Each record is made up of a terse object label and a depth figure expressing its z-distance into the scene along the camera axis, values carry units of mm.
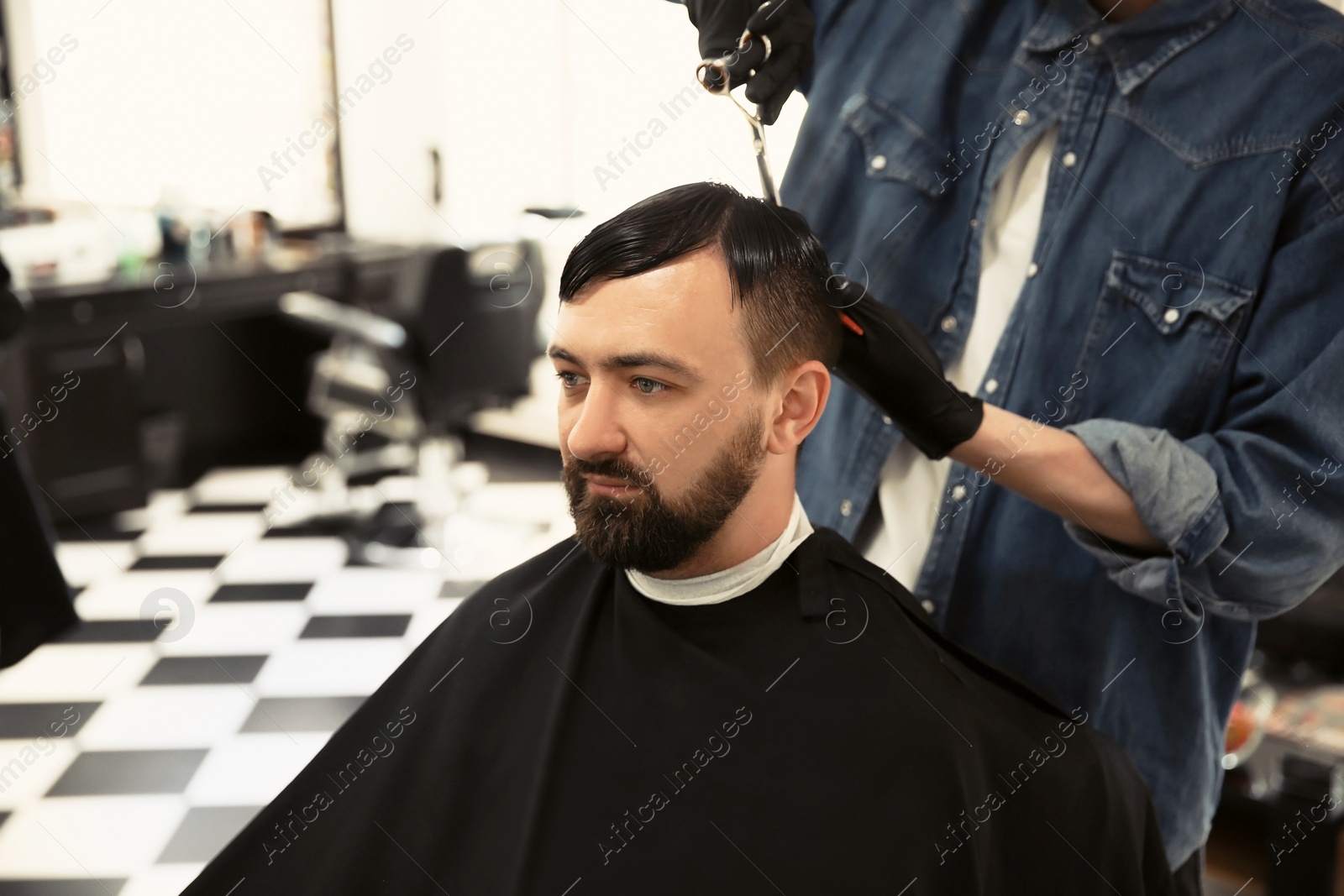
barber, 1261
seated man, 1191
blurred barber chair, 4461
